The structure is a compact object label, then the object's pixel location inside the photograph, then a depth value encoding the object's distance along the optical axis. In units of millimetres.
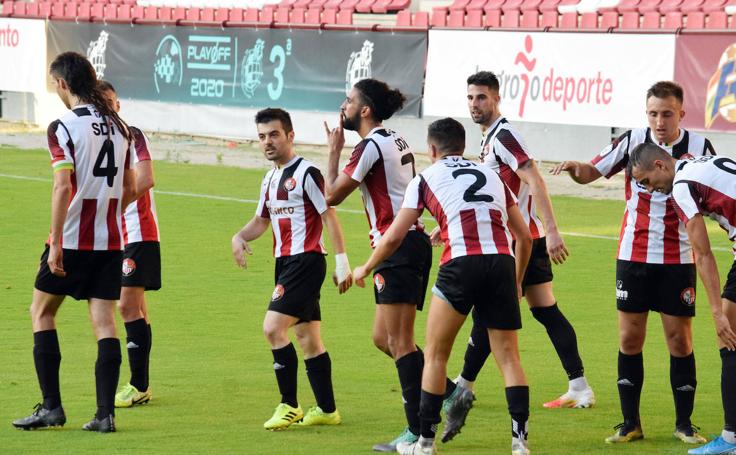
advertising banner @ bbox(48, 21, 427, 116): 49000
